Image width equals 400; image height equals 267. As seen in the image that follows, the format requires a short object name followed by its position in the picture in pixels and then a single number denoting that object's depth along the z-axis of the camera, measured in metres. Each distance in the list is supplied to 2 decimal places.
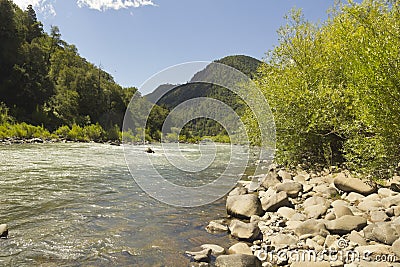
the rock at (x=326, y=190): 8.23
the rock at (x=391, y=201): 6.35
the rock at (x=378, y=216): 5.71
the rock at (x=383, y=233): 4.70
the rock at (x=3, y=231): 5.37
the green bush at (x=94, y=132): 42.62
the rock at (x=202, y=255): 4.96
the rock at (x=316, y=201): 7.16
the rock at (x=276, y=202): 7.60
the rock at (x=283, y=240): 5.36
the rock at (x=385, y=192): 6.95
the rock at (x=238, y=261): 4.50
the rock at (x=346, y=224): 5.43
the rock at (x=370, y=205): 6.41
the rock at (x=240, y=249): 5.20
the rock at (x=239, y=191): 9.20
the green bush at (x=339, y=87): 6.21
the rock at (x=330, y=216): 6.22
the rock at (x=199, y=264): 4.81
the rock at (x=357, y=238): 4.91
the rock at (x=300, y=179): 10.36
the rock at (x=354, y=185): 7.51
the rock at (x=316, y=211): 6.65
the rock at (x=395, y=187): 7.24
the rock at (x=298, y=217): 6.57
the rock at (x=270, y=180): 10.56
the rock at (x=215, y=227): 6.52
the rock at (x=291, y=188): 8.70
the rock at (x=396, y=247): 4.28
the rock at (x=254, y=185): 10.49
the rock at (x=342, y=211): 6.14
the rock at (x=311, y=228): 5.57
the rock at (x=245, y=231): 5.91
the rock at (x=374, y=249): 4.42
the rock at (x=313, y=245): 5.01
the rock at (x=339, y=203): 6.72
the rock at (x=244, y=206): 7.40
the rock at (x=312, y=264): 4.28
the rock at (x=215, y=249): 5.24
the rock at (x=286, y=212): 7.01
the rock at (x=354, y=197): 7.30
